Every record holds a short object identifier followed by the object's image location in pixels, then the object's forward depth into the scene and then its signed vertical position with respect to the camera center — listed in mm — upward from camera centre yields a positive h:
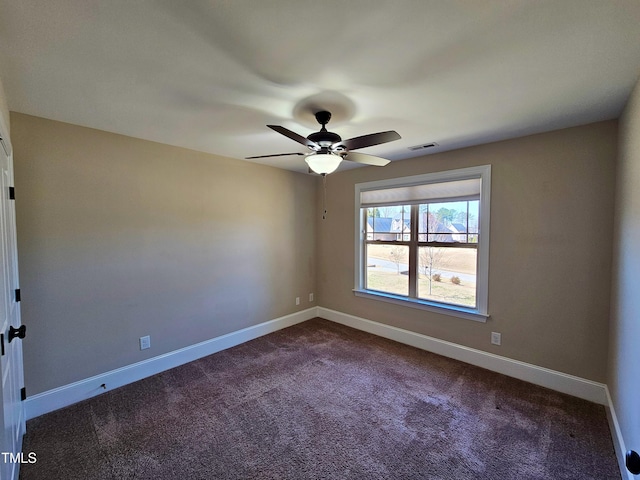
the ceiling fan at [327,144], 1895 +642
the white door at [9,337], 1415 -628
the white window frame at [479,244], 2979 -159
